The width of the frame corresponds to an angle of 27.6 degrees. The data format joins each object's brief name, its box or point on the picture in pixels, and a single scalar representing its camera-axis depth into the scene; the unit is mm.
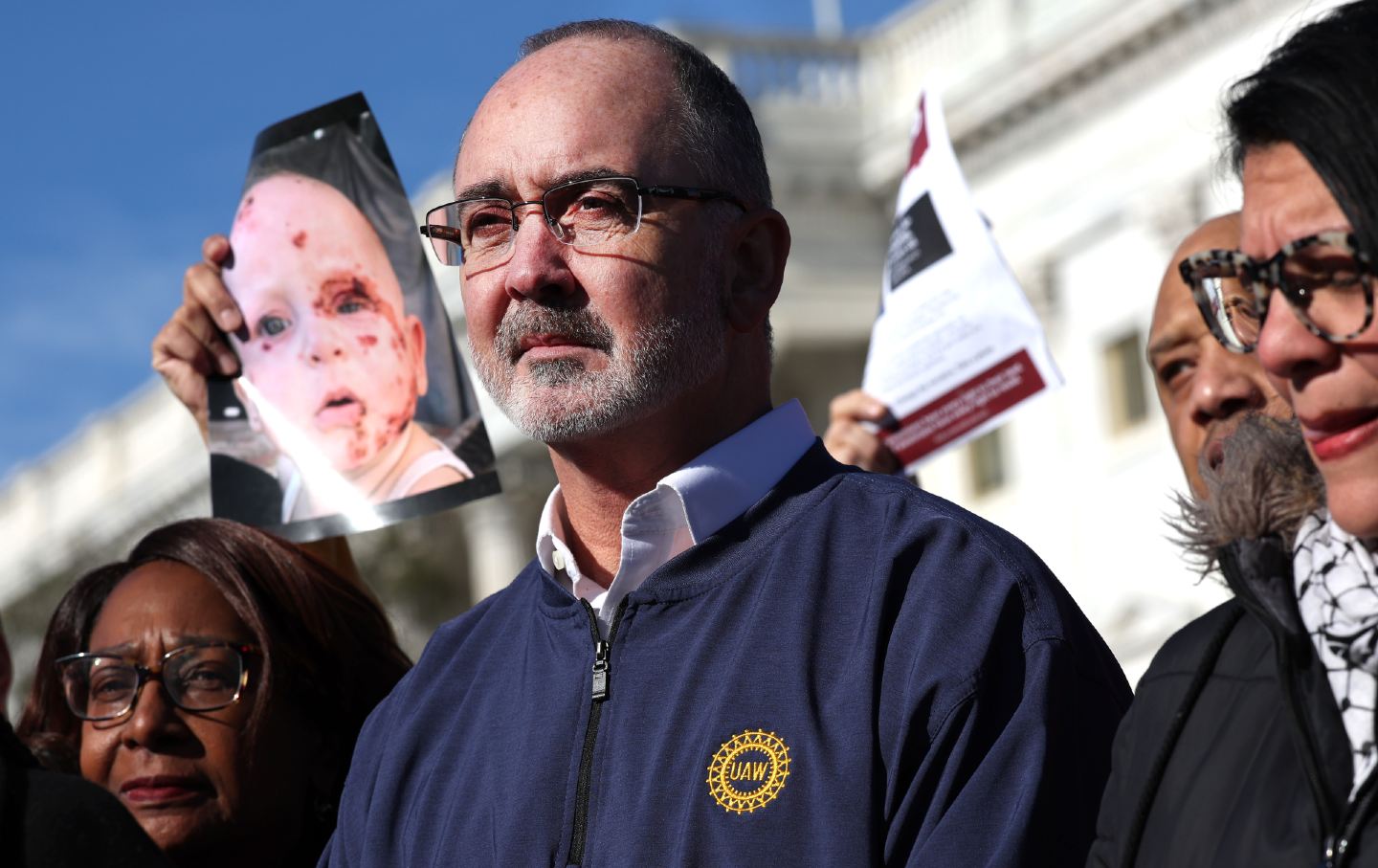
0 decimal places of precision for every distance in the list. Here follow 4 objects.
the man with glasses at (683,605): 3520
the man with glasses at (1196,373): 5043
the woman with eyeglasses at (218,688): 4996
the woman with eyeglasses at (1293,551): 2930
